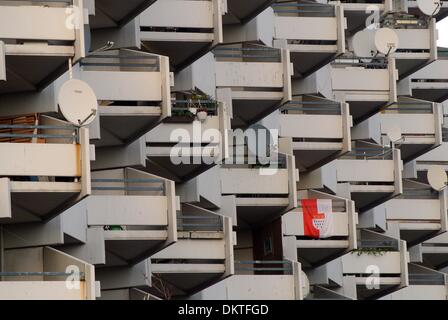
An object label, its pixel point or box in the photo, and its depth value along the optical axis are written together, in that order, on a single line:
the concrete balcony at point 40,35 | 47.81
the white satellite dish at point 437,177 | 74.69
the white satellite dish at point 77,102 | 47.03
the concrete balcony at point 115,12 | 55.16
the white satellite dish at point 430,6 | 74.38
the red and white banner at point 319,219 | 66.44
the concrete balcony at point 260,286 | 60.62
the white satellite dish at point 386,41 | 69.44
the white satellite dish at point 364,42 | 69.88
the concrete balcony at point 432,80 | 78.50
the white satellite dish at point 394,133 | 72.62
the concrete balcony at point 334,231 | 66.31
